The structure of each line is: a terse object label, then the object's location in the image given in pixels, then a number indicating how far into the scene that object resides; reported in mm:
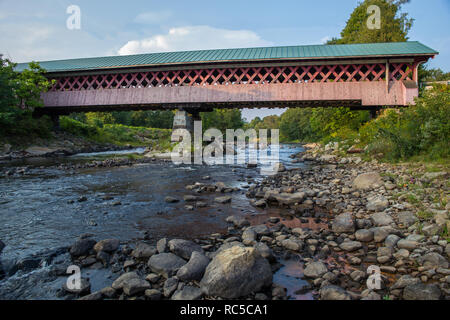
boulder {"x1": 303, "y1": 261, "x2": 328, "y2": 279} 2811
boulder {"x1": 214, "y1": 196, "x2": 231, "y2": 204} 6099
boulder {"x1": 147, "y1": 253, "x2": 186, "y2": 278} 2875
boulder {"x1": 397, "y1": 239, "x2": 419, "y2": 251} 3234
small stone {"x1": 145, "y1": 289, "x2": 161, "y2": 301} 2439
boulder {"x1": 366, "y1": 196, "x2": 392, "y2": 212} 4746
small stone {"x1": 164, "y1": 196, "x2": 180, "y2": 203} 6230
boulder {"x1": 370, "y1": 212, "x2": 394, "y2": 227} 4080
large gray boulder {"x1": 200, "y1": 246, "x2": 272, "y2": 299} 2451
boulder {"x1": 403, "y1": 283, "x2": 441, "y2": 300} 2275
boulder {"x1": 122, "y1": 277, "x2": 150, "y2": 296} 2486
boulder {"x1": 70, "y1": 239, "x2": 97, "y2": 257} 3408
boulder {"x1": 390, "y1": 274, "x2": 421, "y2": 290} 2506
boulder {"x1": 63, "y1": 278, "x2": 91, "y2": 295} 2551
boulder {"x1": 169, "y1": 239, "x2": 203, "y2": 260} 3258
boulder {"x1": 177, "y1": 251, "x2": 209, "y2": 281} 2732
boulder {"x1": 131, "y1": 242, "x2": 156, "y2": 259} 3295
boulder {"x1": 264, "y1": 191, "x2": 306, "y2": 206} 5801
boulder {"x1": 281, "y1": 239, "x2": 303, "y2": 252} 3473
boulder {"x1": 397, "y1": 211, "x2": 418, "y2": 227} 3918
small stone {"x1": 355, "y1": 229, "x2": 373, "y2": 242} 3699
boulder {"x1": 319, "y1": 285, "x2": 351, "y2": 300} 2316
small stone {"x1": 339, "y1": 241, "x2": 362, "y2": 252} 3430
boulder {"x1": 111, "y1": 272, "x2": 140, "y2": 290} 2581
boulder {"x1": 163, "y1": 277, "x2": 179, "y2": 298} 2496
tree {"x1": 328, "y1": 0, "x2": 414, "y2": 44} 21688
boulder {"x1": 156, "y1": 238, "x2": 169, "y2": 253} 3404
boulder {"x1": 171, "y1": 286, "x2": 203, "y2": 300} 2375
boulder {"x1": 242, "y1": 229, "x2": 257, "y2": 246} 3677
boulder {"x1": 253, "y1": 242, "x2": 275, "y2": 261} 3139
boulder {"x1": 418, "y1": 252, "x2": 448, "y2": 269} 2791
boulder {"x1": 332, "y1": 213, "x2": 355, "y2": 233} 4016
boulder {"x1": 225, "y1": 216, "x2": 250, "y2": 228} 4484
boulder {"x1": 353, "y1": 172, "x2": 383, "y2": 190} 6154
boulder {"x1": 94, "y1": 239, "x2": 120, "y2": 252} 3443
